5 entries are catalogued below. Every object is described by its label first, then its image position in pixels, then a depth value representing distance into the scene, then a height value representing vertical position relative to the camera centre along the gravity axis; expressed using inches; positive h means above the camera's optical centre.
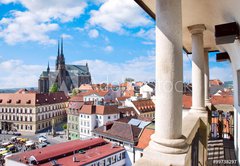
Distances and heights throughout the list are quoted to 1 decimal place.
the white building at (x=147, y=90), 2118.6 -41.1
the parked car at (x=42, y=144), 1238.0 -372.2
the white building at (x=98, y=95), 2056.6 -91.8
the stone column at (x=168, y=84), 79.7 +1.0
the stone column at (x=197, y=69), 190.7 +17.4
